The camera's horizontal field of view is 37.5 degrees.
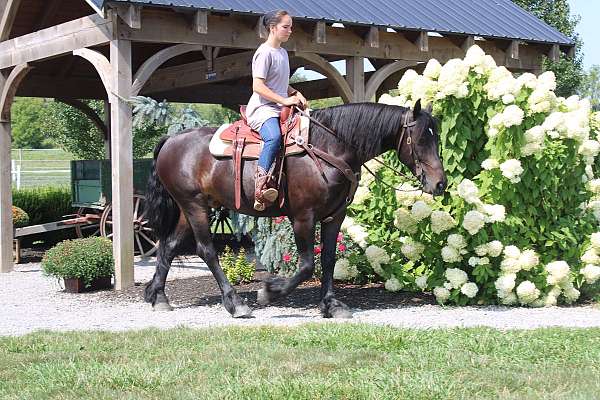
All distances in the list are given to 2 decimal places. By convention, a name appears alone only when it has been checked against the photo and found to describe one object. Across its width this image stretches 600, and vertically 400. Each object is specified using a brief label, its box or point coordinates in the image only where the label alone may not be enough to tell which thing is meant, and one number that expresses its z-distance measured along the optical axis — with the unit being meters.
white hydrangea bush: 8.47
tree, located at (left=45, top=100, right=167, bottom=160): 24.11
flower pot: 10.30
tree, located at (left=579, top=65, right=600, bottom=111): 43.88
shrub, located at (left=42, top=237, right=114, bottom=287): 10.18
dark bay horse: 7.73
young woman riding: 7.71
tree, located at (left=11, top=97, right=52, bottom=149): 71.50
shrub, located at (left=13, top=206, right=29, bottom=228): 15.16
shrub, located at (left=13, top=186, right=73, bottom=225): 17.97
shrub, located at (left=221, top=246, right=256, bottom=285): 10.32
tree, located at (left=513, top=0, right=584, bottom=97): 20.83
